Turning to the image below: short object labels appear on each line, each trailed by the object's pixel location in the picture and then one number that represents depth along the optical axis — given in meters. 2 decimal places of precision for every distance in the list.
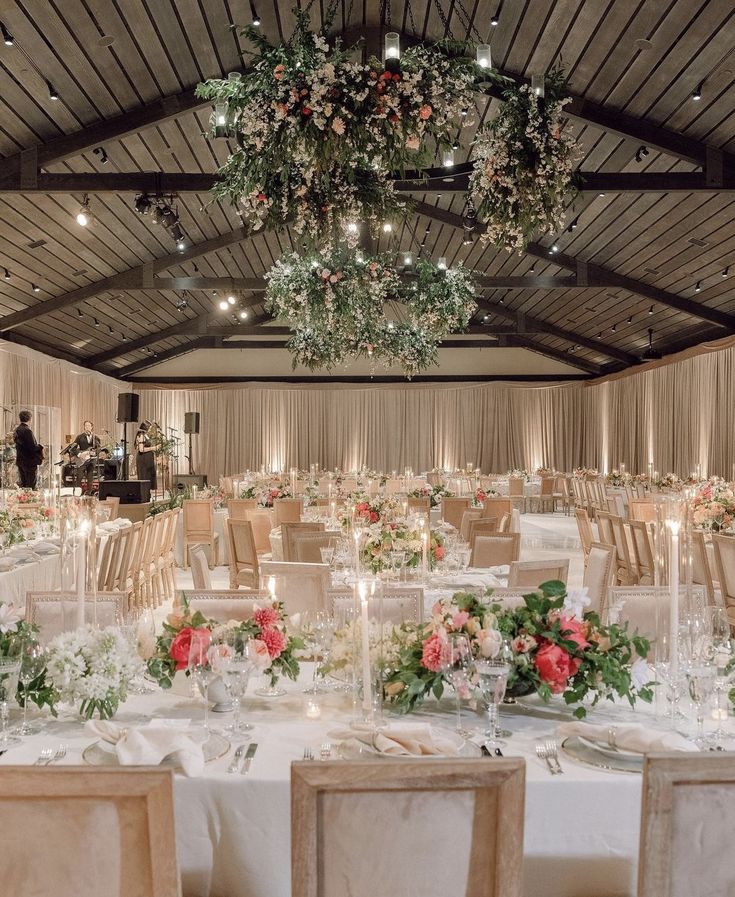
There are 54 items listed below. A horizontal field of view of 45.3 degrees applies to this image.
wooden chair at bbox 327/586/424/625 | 3.86
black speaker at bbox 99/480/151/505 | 12.90
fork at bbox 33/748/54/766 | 2.21
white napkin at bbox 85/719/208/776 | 2.07
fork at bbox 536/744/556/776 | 2.17
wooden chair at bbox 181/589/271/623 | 3.76
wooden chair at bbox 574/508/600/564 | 8.54
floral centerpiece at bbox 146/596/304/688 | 2.62
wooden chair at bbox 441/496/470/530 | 11.34
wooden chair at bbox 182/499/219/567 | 11.12
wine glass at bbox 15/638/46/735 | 2.49
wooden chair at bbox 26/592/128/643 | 3.56
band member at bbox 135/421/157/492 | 15.98
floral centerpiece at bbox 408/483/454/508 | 11.77
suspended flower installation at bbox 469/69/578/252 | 4.28
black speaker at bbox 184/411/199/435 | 20.95
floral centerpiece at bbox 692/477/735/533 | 7.28
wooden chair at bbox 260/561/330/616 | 4.64
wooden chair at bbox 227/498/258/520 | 10.82
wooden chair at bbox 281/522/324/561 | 7.13
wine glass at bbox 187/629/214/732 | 2.46
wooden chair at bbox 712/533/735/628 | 5.63
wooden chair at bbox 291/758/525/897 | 1.51
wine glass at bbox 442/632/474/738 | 2.41
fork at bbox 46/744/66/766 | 2.22
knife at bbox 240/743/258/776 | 2.11
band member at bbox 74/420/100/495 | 16.30
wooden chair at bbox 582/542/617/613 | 5.02
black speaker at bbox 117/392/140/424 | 19.39
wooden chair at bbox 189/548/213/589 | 5.10
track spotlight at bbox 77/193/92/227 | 9.99
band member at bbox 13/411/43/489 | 13.84
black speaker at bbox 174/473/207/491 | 20.58
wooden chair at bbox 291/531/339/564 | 6.63
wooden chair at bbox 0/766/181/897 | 1.52
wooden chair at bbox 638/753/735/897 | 1.58
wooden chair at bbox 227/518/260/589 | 7.85
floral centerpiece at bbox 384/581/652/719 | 2.49
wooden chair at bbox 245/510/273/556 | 9.19
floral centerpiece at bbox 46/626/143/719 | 2.49
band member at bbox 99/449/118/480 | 17.08
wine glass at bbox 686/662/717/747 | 2.41
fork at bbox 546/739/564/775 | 2.10
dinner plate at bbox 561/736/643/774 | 2.09
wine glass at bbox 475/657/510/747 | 2.30
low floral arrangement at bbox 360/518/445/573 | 5.20
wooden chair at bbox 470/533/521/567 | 6.25
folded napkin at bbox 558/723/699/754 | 2.16
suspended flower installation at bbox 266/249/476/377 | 9.20
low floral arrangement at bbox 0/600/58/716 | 2.47
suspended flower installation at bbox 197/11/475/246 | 3.85
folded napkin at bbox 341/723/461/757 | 2.11
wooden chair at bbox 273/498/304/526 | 10.53
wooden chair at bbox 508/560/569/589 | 4.89
